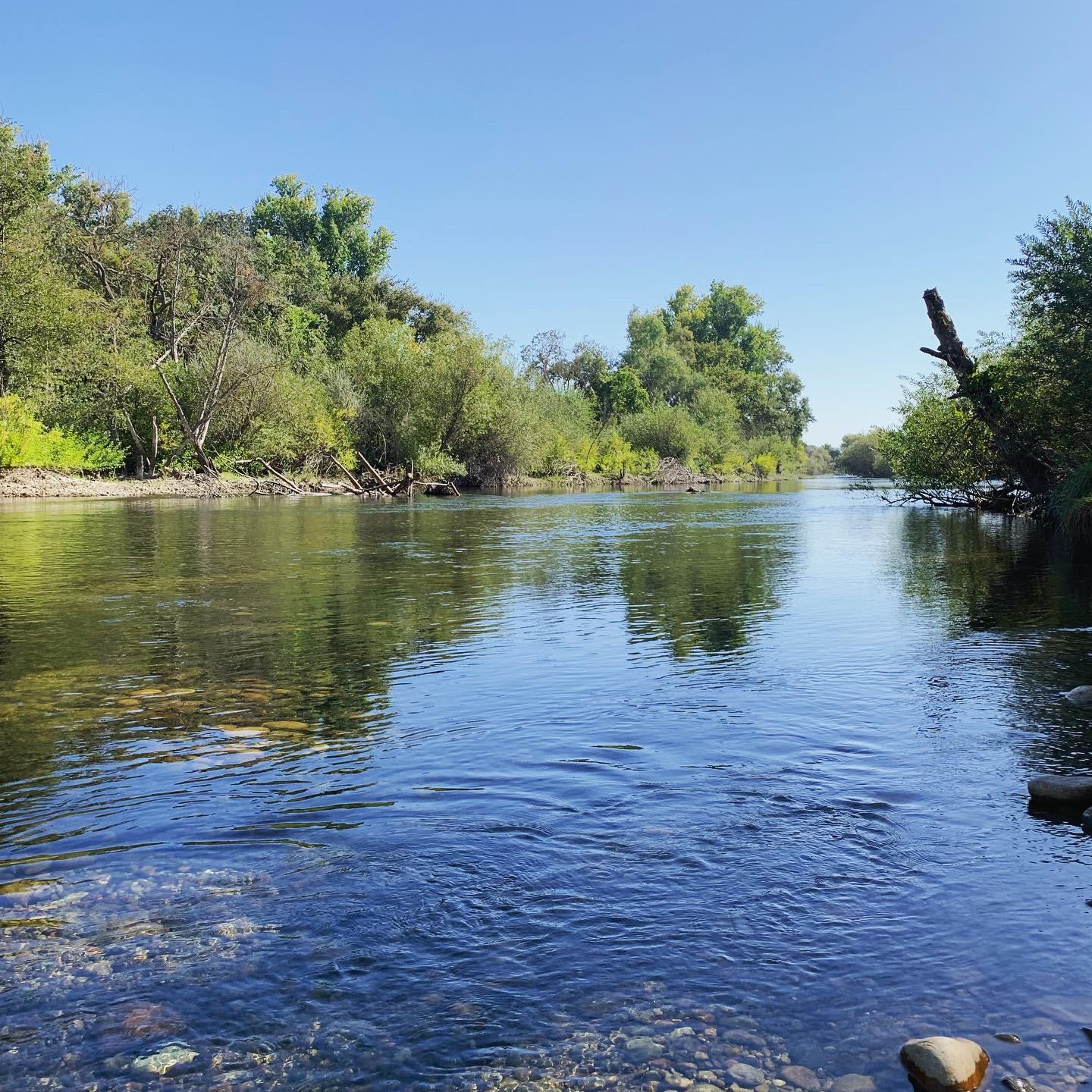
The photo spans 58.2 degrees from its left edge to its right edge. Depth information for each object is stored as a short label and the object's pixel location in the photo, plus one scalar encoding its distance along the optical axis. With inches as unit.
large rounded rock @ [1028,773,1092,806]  279.0
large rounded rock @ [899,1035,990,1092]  152.4
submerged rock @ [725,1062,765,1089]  156.2
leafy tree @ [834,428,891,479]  5659.5
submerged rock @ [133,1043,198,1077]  159.0
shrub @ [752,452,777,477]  5349.4
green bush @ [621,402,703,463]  4436.5
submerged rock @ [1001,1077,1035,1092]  153.8
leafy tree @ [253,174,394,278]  4466.0
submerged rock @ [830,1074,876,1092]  154.9
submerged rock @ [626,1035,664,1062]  163.5
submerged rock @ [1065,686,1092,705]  401.4
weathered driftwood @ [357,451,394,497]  2716.5
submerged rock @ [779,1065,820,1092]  155.3
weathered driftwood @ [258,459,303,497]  2564.0
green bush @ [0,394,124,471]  2043.6
